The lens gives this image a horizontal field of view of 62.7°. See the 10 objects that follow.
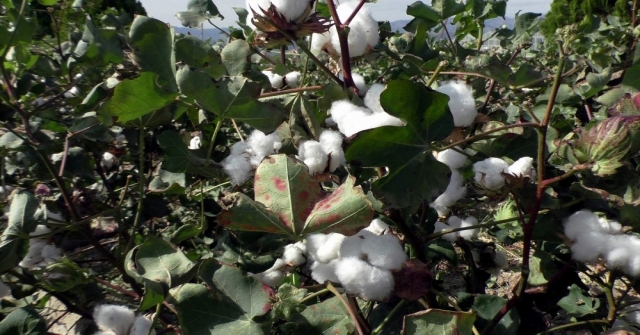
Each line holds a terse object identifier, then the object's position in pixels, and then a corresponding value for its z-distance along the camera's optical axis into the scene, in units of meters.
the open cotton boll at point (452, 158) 0.74
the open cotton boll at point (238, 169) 0.76
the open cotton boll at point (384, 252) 0.63
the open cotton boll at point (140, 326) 0.74
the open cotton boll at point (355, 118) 0.63
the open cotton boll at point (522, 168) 0.65
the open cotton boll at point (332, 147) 0.68
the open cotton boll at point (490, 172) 0.65
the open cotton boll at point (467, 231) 1.06
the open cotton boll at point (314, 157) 0.67
